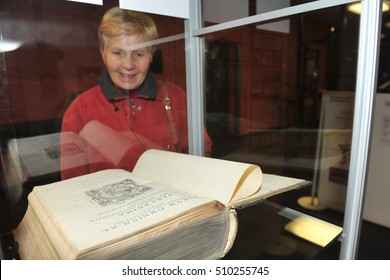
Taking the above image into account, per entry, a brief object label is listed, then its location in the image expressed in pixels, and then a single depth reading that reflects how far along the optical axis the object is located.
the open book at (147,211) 0.39
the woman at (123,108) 0.75
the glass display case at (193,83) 0.61
